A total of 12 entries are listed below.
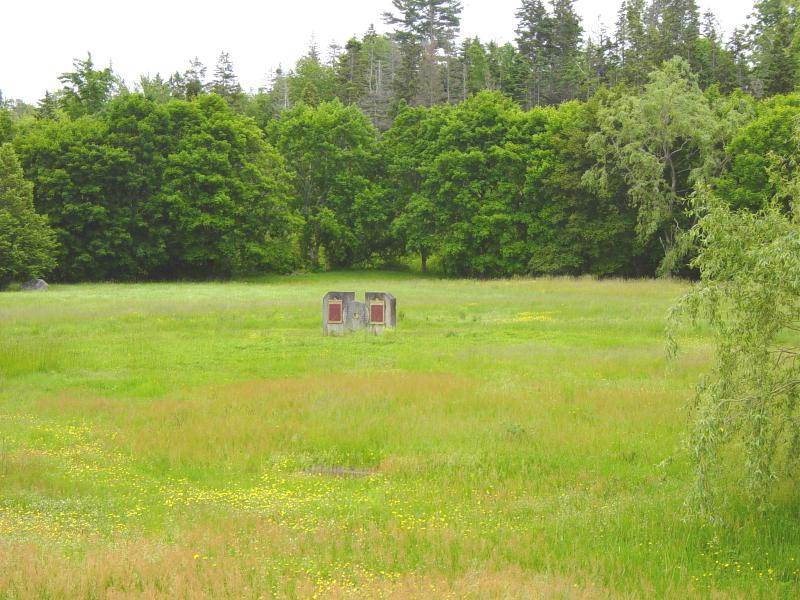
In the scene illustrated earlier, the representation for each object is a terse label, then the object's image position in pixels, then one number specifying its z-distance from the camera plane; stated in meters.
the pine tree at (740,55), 84.88
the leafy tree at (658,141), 55.47
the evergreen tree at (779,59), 70.94
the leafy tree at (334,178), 73.69
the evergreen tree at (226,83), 95.19
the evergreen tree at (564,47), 99.46
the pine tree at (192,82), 91.44
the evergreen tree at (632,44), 79.44
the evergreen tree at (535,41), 100.94
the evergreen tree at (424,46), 99.50
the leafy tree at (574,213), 63.38
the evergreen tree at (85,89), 80.31
